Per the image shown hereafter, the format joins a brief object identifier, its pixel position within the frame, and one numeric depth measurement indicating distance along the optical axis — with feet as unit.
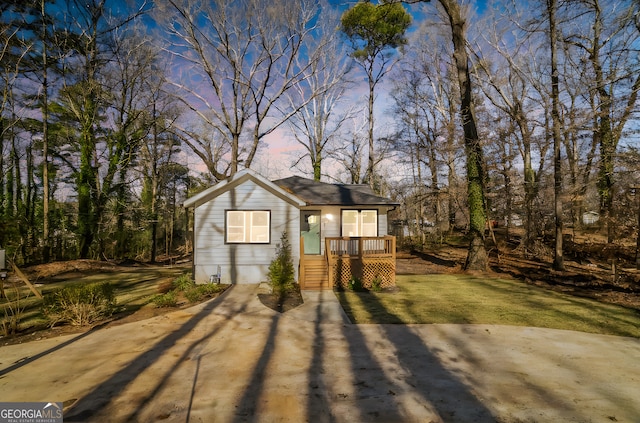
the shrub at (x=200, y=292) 30.73
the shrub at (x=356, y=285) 37.62
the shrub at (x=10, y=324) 21.35
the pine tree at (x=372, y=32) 80.28
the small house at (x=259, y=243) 39.11
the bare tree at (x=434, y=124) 74.95
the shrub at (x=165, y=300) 28.37
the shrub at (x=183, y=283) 34.39
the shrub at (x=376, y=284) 37.22
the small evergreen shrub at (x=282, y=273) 34.61
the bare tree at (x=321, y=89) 65.51
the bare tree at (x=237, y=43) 53.93
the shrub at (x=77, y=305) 23.21
